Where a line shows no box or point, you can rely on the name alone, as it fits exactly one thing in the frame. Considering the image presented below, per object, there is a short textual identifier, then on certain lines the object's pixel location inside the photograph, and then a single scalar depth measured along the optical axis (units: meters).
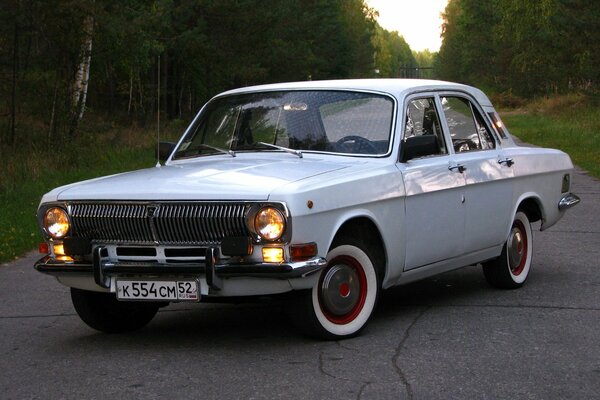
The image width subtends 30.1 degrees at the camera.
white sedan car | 6.13
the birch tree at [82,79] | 25.62
